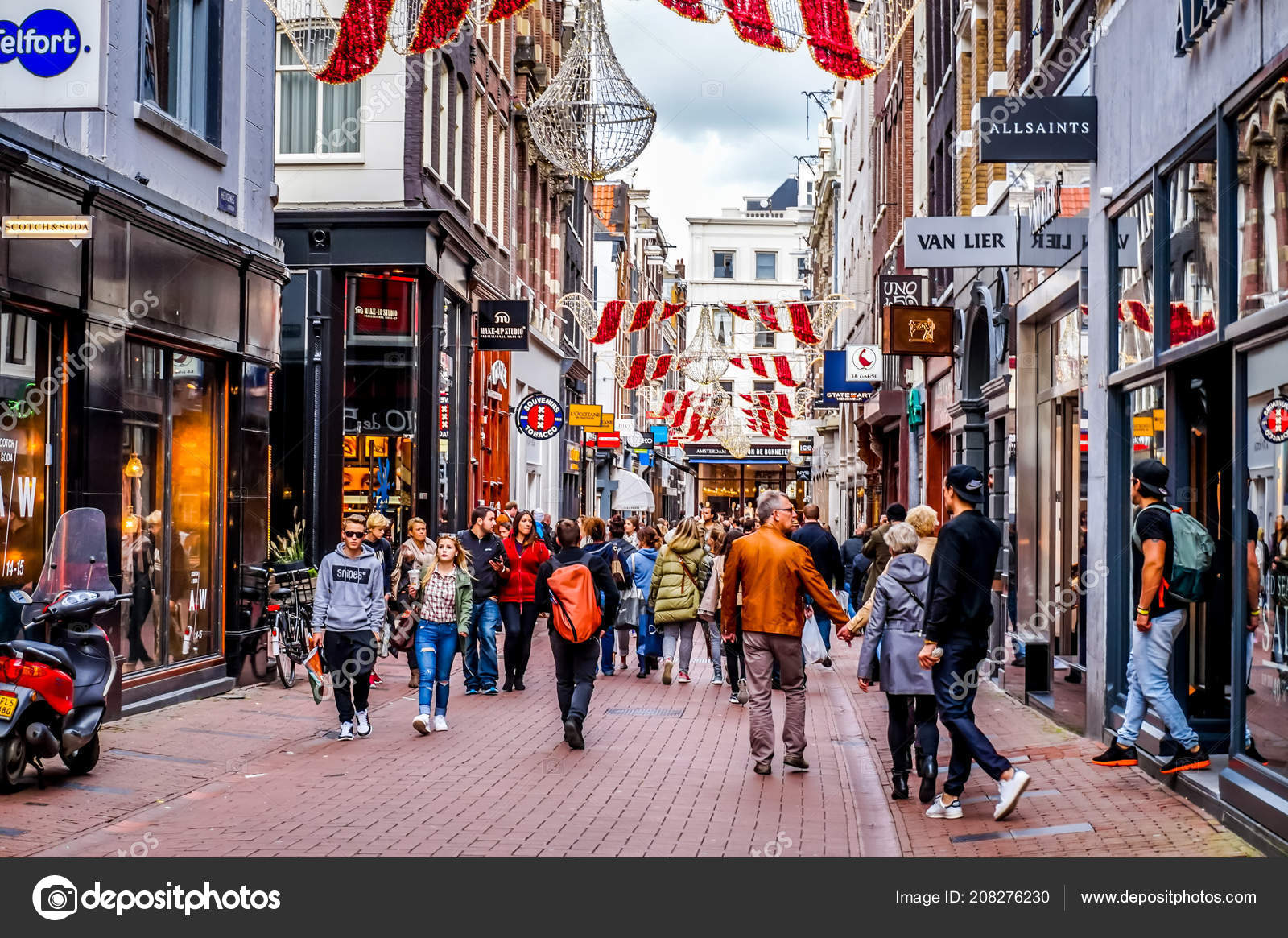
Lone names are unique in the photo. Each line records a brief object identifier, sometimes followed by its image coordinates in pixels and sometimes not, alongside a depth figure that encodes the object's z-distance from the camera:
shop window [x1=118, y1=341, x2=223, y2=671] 13.28
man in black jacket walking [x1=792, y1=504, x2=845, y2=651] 18.72
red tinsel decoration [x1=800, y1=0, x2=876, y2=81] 10.34
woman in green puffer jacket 16.75
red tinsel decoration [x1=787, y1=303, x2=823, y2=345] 30.92
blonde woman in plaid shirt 12.51
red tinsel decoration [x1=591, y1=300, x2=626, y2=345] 30.83
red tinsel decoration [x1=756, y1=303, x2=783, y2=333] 31.56
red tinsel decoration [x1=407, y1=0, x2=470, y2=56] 12.85
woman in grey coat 9.49
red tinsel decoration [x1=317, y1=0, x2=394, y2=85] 14.22
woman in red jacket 15.67
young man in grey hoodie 11.96
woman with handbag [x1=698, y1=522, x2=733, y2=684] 15.06
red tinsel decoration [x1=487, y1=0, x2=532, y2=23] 11.62
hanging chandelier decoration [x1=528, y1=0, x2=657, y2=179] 13.48
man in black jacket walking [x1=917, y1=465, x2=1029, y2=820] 8.94
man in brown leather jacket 10.57
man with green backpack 9.27
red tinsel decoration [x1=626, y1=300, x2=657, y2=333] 30.17
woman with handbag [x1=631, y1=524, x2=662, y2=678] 17.92
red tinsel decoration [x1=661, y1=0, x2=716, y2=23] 10.07
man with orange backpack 11.98
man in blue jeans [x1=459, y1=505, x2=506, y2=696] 15.34
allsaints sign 11.65
